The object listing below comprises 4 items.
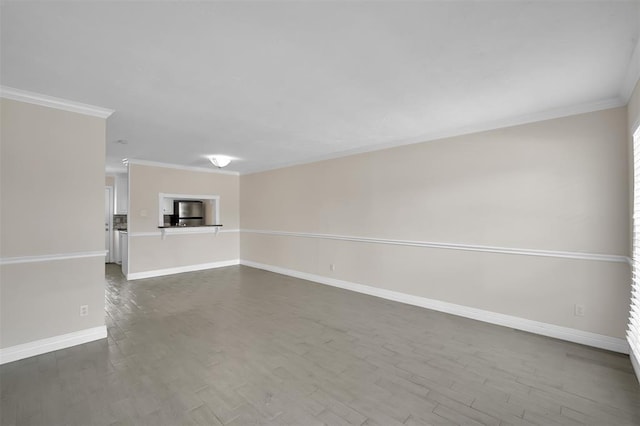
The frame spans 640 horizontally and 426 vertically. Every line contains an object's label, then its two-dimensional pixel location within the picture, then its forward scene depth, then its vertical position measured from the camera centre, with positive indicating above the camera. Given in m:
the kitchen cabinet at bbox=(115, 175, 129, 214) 8.24 +0.56
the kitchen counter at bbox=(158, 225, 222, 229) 6.31 -0.31
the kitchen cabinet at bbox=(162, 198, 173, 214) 7.82 +0.20
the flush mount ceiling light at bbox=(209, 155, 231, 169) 5.47 +1.04
